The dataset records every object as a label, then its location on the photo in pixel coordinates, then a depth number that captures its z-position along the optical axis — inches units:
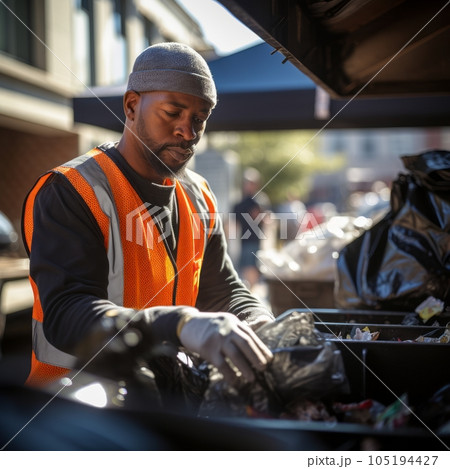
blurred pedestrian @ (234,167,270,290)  311.5
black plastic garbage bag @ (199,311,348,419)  47.3
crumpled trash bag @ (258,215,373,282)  146.9
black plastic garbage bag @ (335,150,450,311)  96.3
